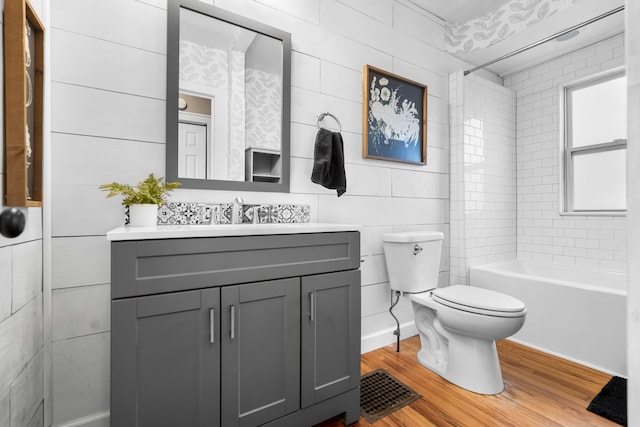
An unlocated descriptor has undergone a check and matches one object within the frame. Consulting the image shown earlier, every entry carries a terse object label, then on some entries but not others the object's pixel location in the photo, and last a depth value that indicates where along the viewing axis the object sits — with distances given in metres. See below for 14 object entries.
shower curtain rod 1.89
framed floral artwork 2.22
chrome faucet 1.64
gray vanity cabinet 1.05
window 2.59
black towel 1.89
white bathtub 1.91
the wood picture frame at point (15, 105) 0.93
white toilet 1.70
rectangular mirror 1.55
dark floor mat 1.51
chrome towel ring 1.99
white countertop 1.04
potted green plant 1.31
